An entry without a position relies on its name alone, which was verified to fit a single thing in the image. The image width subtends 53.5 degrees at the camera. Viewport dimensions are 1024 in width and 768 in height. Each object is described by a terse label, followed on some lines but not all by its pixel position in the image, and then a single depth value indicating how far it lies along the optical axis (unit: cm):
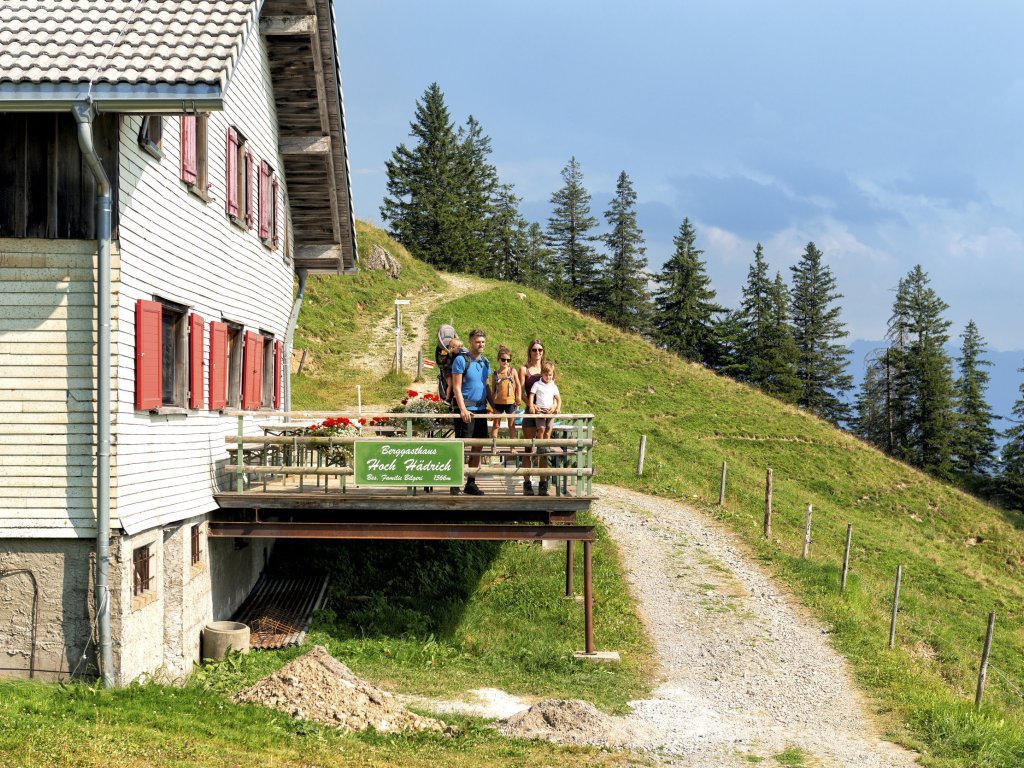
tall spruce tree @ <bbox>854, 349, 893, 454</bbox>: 8012
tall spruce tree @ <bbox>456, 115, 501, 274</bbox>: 7962
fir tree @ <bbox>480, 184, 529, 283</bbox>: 9025
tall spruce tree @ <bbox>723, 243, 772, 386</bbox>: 8000
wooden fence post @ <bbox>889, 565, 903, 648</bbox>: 1983
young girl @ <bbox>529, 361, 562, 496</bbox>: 1600
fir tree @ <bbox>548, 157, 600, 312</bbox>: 8869
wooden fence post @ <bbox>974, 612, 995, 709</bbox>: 1592
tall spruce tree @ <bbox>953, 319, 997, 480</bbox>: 7650
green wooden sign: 1490
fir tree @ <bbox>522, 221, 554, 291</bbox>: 8831
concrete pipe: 1466
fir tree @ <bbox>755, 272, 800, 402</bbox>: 7844
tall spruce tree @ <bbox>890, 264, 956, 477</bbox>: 7456
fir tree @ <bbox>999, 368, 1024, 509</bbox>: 6994
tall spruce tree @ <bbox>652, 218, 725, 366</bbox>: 8075
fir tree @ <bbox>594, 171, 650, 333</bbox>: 8612
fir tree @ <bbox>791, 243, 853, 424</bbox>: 8188
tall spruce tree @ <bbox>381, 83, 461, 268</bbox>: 7844
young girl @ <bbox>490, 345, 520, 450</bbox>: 1566
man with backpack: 1506
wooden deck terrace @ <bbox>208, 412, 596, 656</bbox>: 1498
